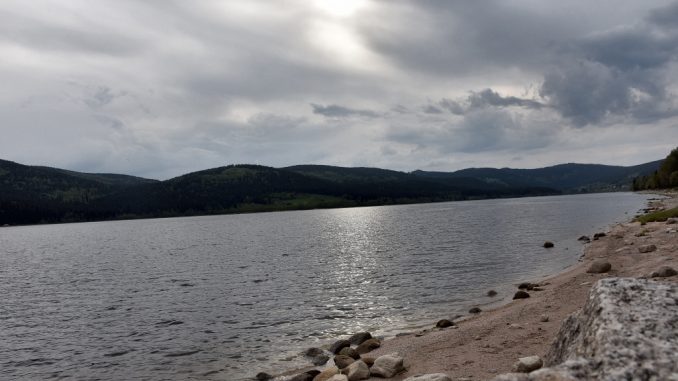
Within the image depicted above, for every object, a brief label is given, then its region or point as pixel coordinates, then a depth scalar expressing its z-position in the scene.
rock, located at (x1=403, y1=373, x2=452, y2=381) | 14.35
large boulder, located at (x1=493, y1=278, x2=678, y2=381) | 7.17
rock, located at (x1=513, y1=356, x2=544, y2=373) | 13.63
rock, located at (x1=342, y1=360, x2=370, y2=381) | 17.81
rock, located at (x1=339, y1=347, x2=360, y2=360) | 22.23
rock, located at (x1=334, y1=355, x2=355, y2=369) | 20.55
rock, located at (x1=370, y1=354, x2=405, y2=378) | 17.95
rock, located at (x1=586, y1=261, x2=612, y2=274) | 34.22
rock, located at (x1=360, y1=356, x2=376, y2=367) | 19.39
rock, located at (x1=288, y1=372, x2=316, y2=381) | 19.45
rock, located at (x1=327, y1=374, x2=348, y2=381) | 17.39
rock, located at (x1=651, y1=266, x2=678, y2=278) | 25.74
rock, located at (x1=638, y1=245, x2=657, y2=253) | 39.57
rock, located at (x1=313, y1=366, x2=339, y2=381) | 18.59
